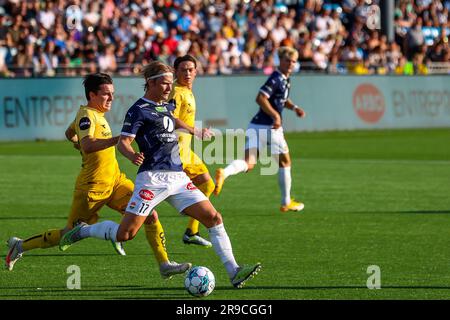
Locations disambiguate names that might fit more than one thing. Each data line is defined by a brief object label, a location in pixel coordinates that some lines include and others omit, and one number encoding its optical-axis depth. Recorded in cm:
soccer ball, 970
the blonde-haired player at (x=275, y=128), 1688
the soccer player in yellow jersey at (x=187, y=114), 1355
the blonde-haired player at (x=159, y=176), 998
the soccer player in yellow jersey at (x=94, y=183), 1095
